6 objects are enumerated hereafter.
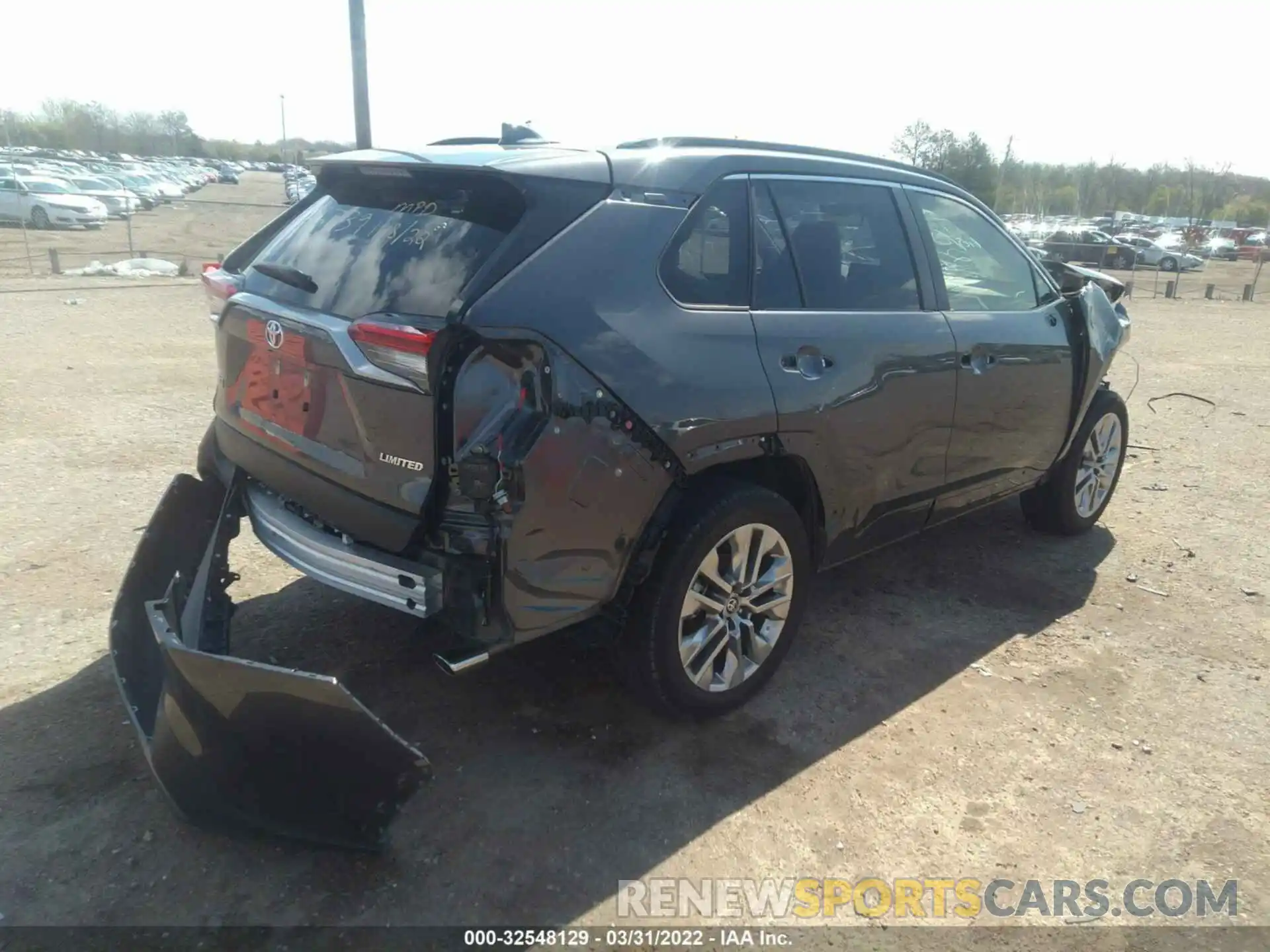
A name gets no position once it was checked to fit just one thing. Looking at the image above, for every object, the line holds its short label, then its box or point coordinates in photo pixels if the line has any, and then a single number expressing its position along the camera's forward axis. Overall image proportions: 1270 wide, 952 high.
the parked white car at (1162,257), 32.03
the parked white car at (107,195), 29.16
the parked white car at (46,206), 26.56
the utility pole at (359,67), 8.85
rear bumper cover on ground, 2.46
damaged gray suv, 2.60
